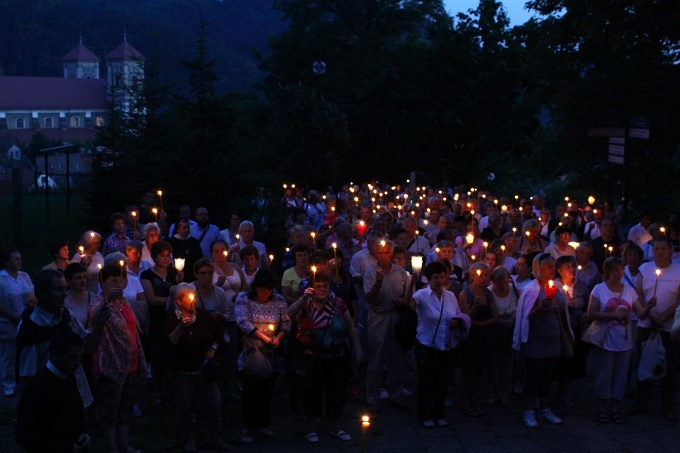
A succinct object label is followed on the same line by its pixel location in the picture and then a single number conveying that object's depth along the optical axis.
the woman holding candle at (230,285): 8.99
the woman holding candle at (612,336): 8.52
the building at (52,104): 153.62
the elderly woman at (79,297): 7.69
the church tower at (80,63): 171.25
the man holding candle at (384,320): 8.83
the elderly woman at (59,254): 9.12
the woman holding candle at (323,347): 7.88
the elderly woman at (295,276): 9.06
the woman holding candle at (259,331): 7.71
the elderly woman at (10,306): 9.10
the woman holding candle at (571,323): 8.83
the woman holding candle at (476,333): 8.74
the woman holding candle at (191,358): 7.33
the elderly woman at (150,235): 10.30
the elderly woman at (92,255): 9.50
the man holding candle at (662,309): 8.64
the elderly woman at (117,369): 6.98
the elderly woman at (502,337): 9.12
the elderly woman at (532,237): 11.58
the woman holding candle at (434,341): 8.28
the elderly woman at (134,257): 9.01
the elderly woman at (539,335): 8.34
